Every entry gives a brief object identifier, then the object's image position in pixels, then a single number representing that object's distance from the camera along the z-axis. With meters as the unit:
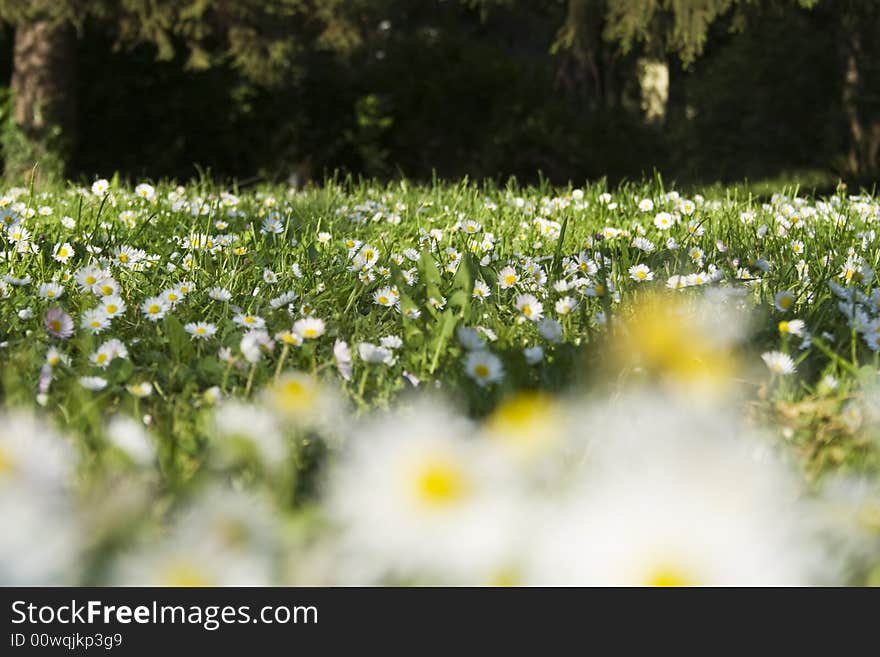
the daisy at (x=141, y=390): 1.83
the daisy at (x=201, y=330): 2.30
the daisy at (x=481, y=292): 2.74
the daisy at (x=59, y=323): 2.18
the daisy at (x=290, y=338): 2.08
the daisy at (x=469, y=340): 1.93
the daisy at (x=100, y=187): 4.76
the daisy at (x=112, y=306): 2.43
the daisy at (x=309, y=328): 2.17
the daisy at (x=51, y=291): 2.51
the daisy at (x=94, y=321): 2.31
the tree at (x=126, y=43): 9.94
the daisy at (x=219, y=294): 2.58
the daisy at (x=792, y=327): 2.12
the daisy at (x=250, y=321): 2.36
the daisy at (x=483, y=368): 1.85
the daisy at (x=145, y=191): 4.70
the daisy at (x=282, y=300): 2.56
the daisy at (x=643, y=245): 3.32
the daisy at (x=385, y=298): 2.68
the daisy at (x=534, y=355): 1.99
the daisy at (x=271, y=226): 3.76
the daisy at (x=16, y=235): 3.32
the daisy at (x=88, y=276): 2.62
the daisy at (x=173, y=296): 2.59
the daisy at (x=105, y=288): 2.65
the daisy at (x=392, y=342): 2.17
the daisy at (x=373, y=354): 2.00
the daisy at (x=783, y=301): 2.49
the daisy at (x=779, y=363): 1.92
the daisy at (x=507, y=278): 2.80
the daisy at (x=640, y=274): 2.89
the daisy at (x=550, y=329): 2.11
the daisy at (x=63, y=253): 3.09
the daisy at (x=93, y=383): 1.86
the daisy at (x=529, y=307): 2.38
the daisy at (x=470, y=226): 3.72
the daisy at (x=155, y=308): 2.46
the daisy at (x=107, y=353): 2.06
